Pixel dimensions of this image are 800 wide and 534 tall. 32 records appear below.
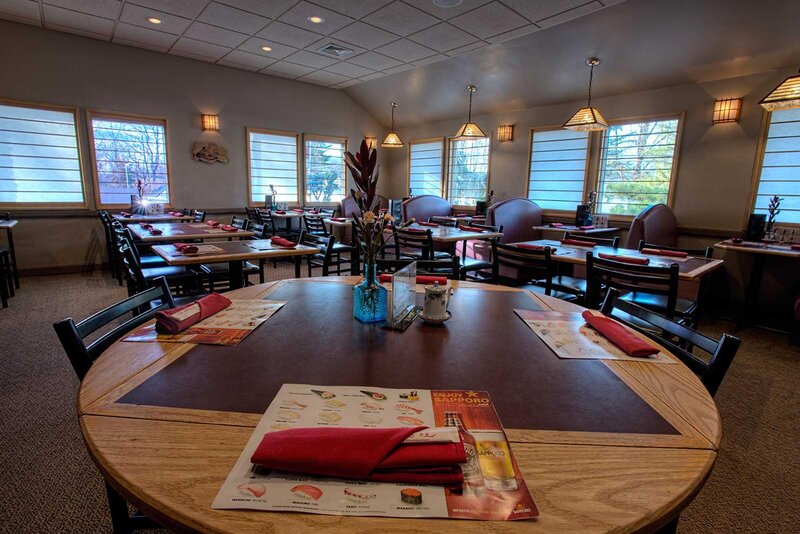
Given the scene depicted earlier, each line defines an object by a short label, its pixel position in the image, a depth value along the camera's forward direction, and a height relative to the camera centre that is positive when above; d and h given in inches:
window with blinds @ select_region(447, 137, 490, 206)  279.6 +21.3
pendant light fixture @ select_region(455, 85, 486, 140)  212.1 +37.0
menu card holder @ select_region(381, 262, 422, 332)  50.7 -13.9
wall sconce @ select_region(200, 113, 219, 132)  250.8 +44.5
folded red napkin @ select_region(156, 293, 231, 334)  46.7 -15.3
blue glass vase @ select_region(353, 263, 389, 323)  51.9 -13.3
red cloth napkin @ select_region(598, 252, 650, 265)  106.0 -14.5
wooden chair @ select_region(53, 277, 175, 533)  40.0 -17.3
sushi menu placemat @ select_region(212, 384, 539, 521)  22.3 -17.1
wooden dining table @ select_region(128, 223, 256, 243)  139.2 -15.1
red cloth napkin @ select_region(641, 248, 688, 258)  122.2 -14.5
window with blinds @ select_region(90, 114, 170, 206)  222.2 +18.5
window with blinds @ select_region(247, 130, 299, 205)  280.5 +21.1
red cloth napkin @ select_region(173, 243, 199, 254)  109.5 -15.7
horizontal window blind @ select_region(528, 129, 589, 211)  231.0 +21.0
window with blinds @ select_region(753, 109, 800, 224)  160.1 +19.3
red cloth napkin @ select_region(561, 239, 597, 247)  136.8 -13.6
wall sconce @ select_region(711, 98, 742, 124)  167.9 +41.9
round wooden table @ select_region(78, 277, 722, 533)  22.5 -17.1
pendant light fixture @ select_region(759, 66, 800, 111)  117.0 +34.0
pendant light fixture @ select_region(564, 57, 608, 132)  160.7 +33.8
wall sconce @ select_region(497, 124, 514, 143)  256.2 +44.7
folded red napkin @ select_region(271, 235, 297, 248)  123.6 -14.9
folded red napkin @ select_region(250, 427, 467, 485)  24.1 -16.0
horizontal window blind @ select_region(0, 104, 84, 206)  200.4 +15.8
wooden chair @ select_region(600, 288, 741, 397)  39.5 -15.2
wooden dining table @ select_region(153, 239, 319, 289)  104.9 -16.8
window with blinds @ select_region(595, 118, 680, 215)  196.2 +20.8
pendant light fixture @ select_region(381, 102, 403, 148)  273.4 +39.3
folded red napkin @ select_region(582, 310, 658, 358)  43.2 -15.3
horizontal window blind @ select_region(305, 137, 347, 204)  307.7 +20.5
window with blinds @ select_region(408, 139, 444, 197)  310.7 +25.9
